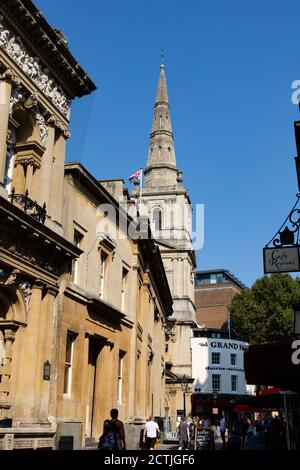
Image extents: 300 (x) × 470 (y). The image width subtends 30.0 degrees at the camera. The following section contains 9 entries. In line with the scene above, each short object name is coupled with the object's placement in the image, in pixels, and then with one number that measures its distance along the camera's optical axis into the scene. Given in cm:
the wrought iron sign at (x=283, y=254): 1220
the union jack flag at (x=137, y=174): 3177
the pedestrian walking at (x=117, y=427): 1112
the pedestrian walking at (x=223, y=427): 3172
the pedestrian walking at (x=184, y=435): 2566
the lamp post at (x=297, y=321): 963
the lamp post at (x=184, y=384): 4756
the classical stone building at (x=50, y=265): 1612
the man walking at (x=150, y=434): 2031
